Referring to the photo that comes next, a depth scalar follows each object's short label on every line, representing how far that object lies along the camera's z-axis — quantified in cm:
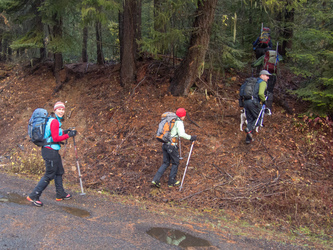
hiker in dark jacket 1003
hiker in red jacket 597
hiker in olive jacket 851
